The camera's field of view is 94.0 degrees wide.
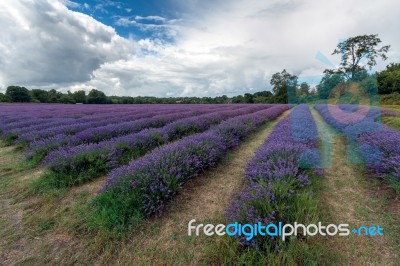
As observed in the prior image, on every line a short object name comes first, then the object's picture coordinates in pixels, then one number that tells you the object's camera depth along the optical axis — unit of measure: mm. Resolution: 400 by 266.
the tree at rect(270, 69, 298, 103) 57375
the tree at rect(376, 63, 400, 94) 27206
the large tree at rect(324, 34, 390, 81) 38562
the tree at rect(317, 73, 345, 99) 40156
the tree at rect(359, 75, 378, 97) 27898
